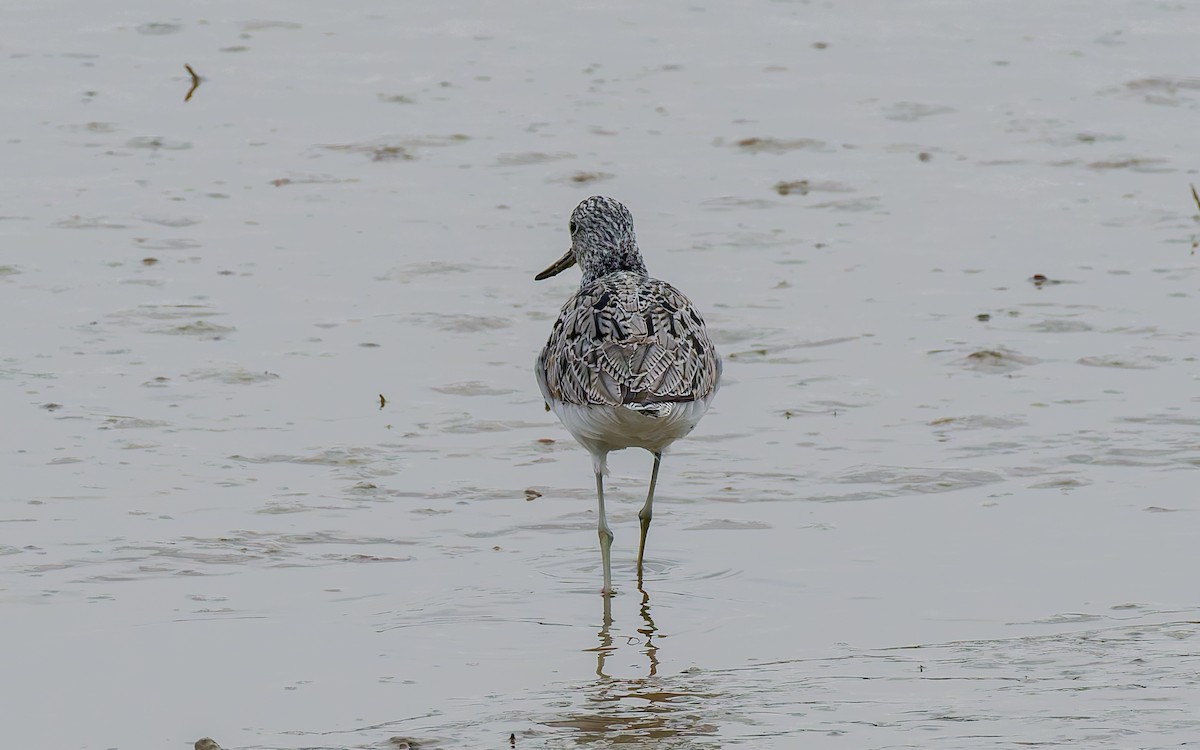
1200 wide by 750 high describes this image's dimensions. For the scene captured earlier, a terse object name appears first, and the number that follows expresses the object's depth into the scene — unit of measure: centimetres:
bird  1656
